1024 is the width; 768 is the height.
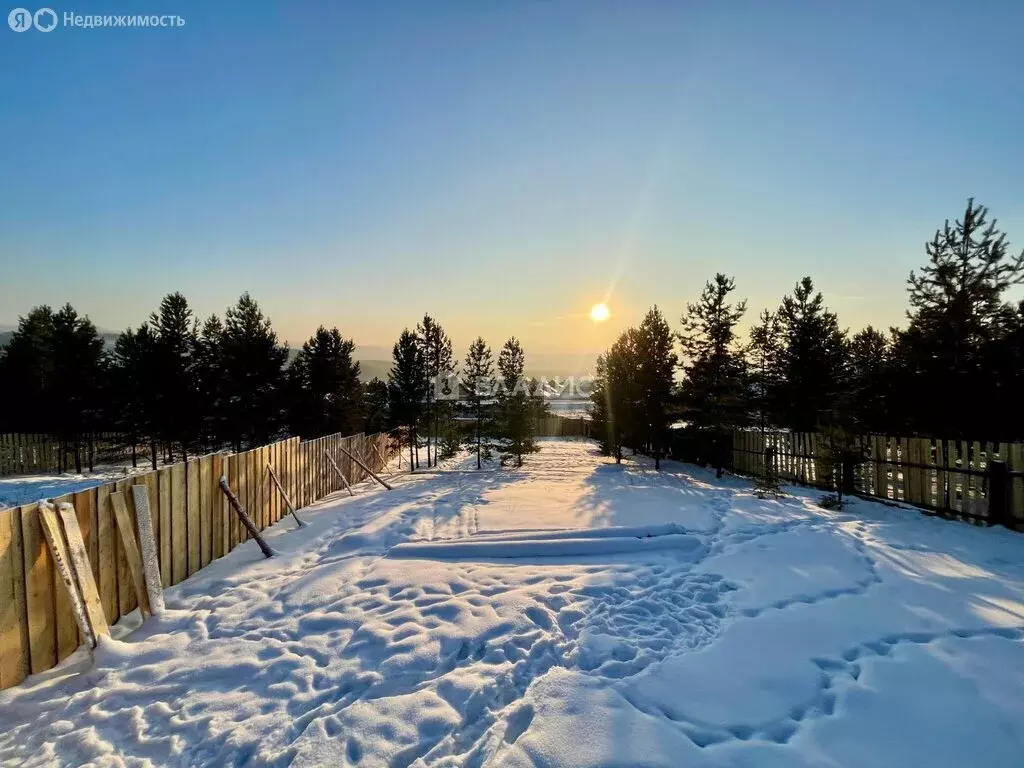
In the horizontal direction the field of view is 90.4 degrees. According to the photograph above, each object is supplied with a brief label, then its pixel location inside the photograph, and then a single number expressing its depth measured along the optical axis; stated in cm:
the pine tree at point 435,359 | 2161
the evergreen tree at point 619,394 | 1877
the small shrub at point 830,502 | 1015
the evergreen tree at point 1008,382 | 1325
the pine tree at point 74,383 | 2288
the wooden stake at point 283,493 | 879
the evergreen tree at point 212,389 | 2083
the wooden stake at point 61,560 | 425
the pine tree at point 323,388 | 1992
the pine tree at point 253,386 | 2030
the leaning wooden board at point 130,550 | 517
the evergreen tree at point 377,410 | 2130
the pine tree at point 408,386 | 2100
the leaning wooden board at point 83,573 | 445
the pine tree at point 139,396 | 2158
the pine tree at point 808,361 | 1869
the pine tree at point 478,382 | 2020
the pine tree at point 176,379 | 2172
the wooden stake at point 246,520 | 716
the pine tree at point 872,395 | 1533
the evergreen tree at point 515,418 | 1908
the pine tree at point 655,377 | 1819
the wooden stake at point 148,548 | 522
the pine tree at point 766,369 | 1883
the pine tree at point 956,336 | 1370
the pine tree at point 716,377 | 1562
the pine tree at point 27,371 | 2514
